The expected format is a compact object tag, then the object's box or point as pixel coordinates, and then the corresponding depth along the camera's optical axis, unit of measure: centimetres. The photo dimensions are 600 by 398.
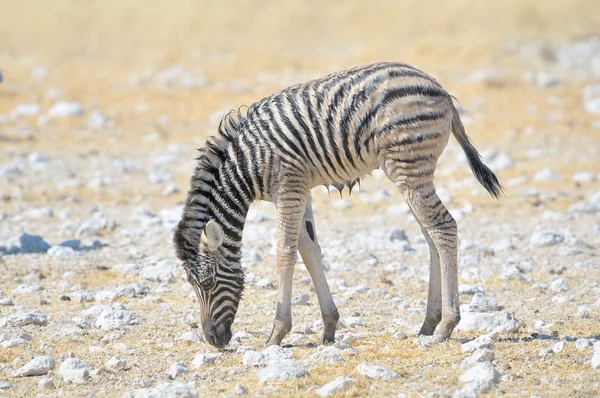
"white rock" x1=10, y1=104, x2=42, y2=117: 4291
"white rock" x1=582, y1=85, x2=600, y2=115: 4394
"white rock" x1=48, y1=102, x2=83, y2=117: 4266
